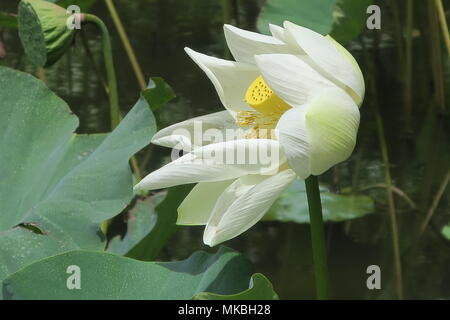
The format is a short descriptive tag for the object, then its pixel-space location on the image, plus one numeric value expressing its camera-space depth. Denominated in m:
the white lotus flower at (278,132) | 1.17
